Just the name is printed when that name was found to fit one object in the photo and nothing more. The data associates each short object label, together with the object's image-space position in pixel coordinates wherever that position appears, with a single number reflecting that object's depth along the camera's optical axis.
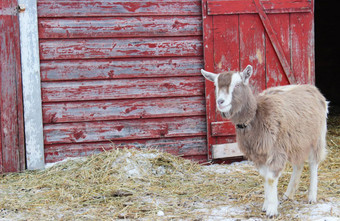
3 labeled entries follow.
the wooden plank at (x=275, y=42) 6.29
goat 4.07
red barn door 6.20
